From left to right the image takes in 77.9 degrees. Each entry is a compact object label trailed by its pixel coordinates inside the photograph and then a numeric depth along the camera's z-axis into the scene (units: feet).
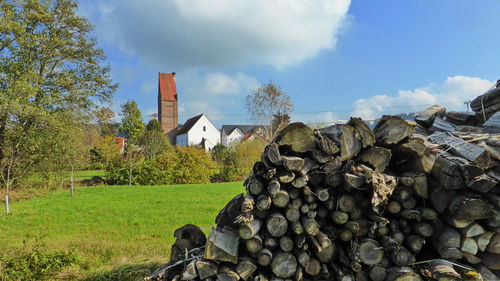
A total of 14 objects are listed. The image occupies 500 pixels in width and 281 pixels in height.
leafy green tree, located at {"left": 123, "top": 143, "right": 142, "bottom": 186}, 69.47
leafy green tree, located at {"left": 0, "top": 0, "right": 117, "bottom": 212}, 36.01
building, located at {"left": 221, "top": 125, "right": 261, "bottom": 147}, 211.41
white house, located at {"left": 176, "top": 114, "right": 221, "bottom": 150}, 183.52
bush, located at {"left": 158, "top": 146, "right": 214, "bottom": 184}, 74.13
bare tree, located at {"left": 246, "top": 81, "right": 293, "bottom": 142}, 104.58
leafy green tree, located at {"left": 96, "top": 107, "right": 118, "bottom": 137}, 52.39
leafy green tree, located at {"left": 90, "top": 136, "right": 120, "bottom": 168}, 89.57
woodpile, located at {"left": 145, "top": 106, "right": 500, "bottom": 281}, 8.41
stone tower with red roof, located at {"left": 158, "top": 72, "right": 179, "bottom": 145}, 210.79
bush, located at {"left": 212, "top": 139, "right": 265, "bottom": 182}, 80.02
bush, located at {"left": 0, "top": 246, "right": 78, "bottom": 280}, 12.68
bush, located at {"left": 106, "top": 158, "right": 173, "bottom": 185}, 70.39
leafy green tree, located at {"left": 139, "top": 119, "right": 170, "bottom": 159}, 91.97
